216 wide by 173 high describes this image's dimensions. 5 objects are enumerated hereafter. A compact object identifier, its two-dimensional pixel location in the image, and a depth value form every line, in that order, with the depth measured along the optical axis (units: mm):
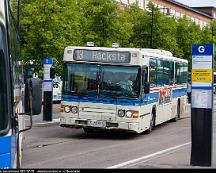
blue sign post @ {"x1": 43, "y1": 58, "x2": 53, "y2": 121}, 23641
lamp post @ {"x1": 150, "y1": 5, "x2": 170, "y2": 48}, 44669
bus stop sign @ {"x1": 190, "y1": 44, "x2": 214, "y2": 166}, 11555
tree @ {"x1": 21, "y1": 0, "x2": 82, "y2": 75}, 32500
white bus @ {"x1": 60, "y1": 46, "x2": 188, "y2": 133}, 17234
